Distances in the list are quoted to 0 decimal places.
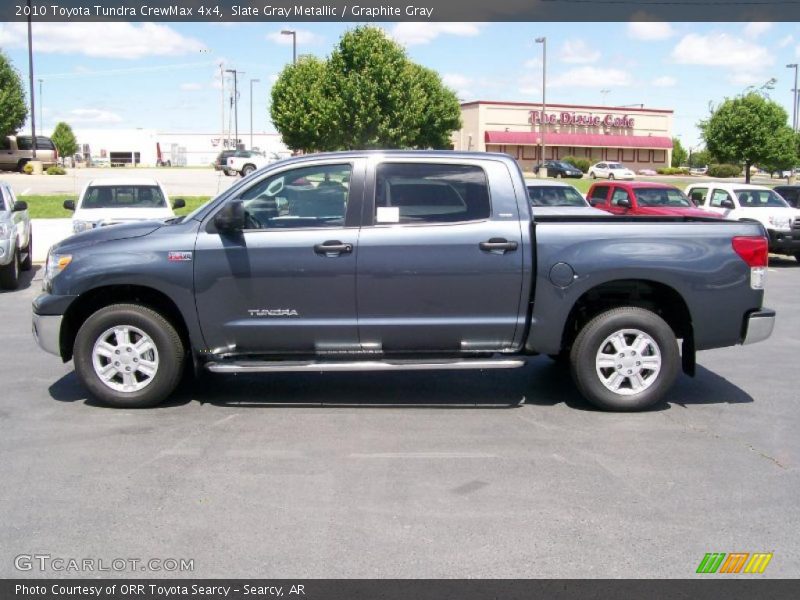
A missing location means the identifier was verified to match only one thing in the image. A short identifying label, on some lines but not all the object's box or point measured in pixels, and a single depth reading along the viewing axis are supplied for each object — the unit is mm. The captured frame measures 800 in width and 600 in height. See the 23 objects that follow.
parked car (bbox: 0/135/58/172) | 49312
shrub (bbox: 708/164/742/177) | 64125
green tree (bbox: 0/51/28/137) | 51406
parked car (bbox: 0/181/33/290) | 13031
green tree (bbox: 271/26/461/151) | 39875
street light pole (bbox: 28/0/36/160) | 40125
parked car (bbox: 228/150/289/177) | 50844
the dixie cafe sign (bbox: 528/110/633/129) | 80500
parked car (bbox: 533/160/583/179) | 59375
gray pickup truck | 6504
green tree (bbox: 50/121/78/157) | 98812
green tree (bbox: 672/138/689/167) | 114375
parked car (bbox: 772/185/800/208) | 19920
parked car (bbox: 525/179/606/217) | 17672
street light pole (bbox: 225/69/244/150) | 84000
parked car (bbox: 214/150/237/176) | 53309
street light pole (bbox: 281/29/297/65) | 44172
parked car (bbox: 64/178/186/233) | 14812
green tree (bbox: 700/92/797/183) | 36438
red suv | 17703
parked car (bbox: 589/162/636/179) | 60969
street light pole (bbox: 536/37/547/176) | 48728
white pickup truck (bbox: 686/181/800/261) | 17891
